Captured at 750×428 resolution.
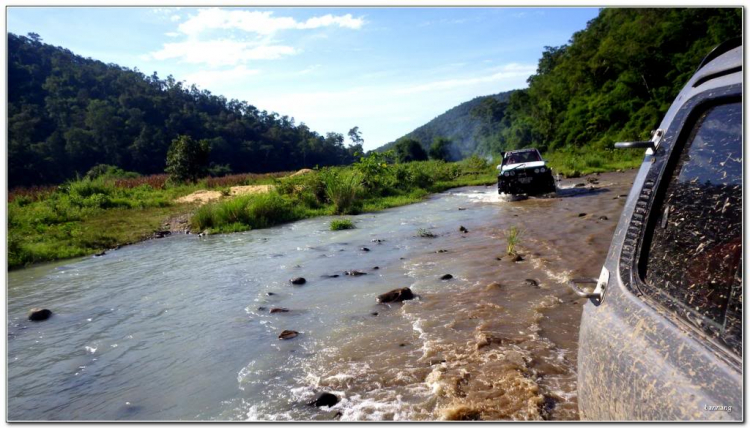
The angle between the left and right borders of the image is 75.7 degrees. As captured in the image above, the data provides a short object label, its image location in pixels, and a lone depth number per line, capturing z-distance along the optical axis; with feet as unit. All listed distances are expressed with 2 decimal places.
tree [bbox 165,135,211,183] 109.81
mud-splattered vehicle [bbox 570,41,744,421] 3.96
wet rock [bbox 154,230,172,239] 48.42
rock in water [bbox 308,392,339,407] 12.26
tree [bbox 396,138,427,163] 265.54
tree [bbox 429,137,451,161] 268.41
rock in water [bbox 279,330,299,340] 17.54
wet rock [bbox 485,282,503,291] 21.02
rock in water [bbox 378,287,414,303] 20.76
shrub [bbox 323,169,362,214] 61.72
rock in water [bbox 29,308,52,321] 22.10
